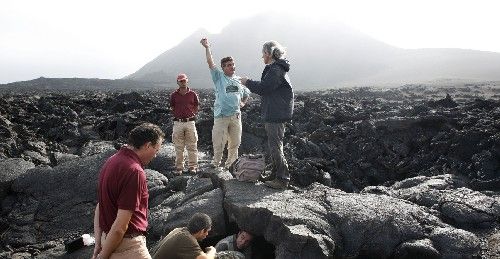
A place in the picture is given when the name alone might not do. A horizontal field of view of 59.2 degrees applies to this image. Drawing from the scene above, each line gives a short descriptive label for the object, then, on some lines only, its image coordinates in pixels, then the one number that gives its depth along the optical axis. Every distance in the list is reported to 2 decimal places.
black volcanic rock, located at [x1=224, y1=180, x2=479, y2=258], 6.50
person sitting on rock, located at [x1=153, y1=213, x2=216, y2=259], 4.95
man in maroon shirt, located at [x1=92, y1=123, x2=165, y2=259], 3.83
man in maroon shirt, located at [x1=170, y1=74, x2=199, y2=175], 9.89
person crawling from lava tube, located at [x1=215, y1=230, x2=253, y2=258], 6.95
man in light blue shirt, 8.74
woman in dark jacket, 7.22
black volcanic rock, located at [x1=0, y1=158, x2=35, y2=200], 10.37
